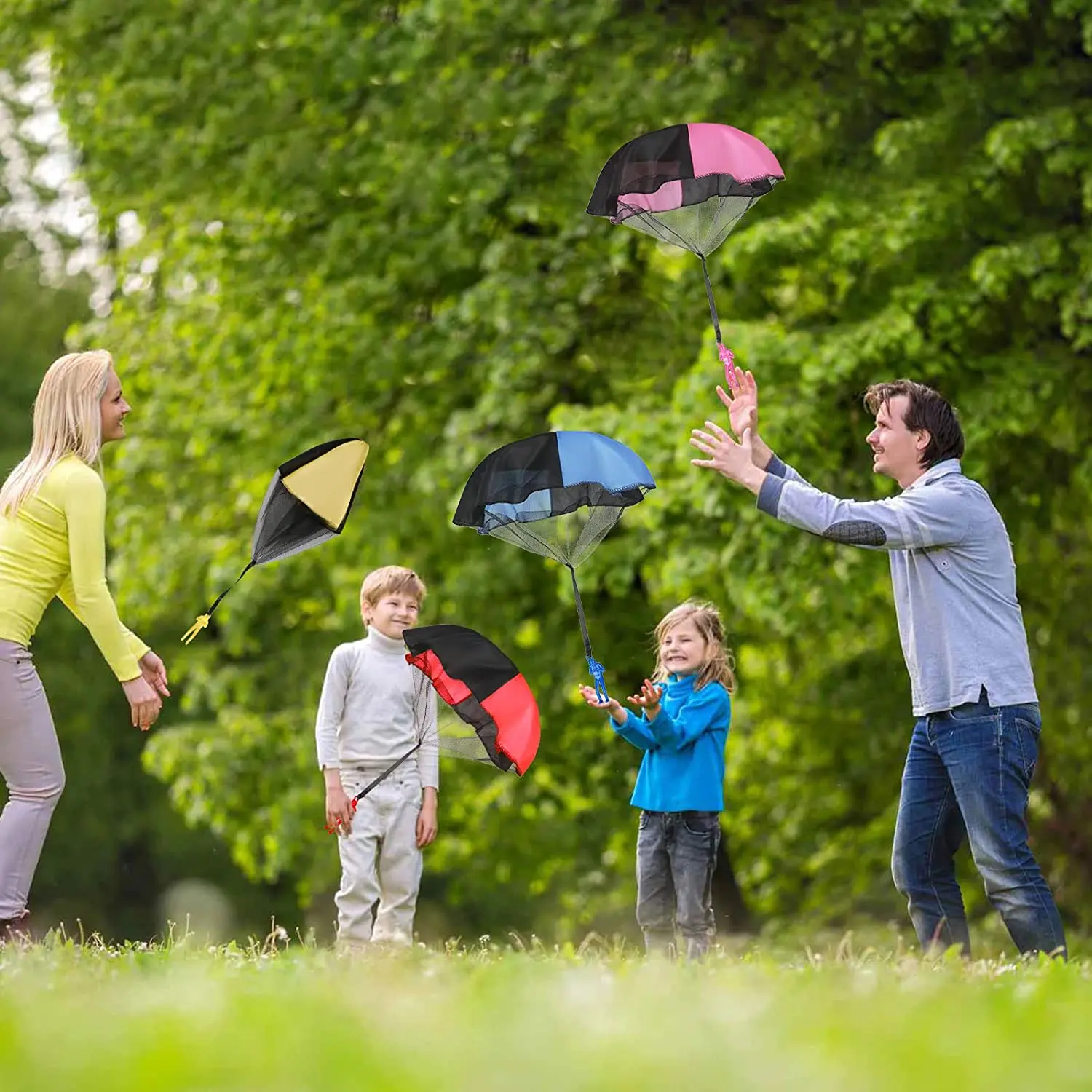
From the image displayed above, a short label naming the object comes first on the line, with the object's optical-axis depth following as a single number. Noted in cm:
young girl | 1334
